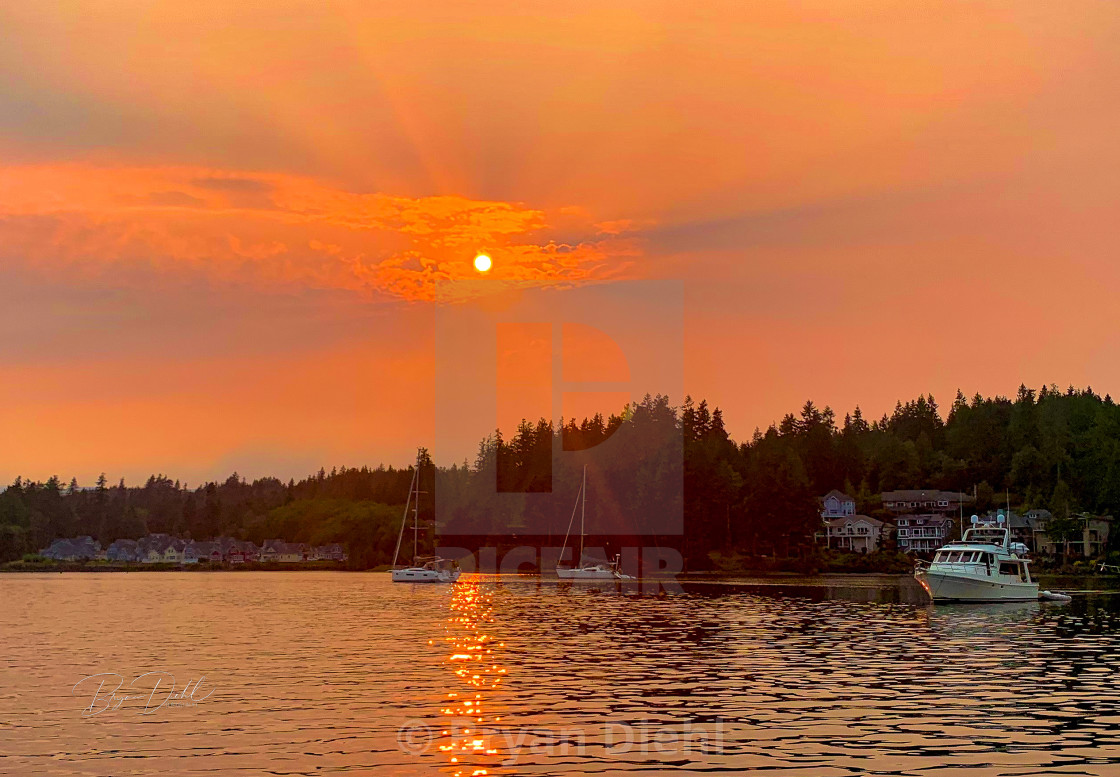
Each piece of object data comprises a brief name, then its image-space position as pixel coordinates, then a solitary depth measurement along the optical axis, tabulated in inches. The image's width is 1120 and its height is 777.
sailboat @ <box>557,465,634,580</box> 5743.1
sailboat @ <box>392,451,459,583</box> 6028.5
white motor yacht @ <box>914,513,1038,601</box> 3531.0
